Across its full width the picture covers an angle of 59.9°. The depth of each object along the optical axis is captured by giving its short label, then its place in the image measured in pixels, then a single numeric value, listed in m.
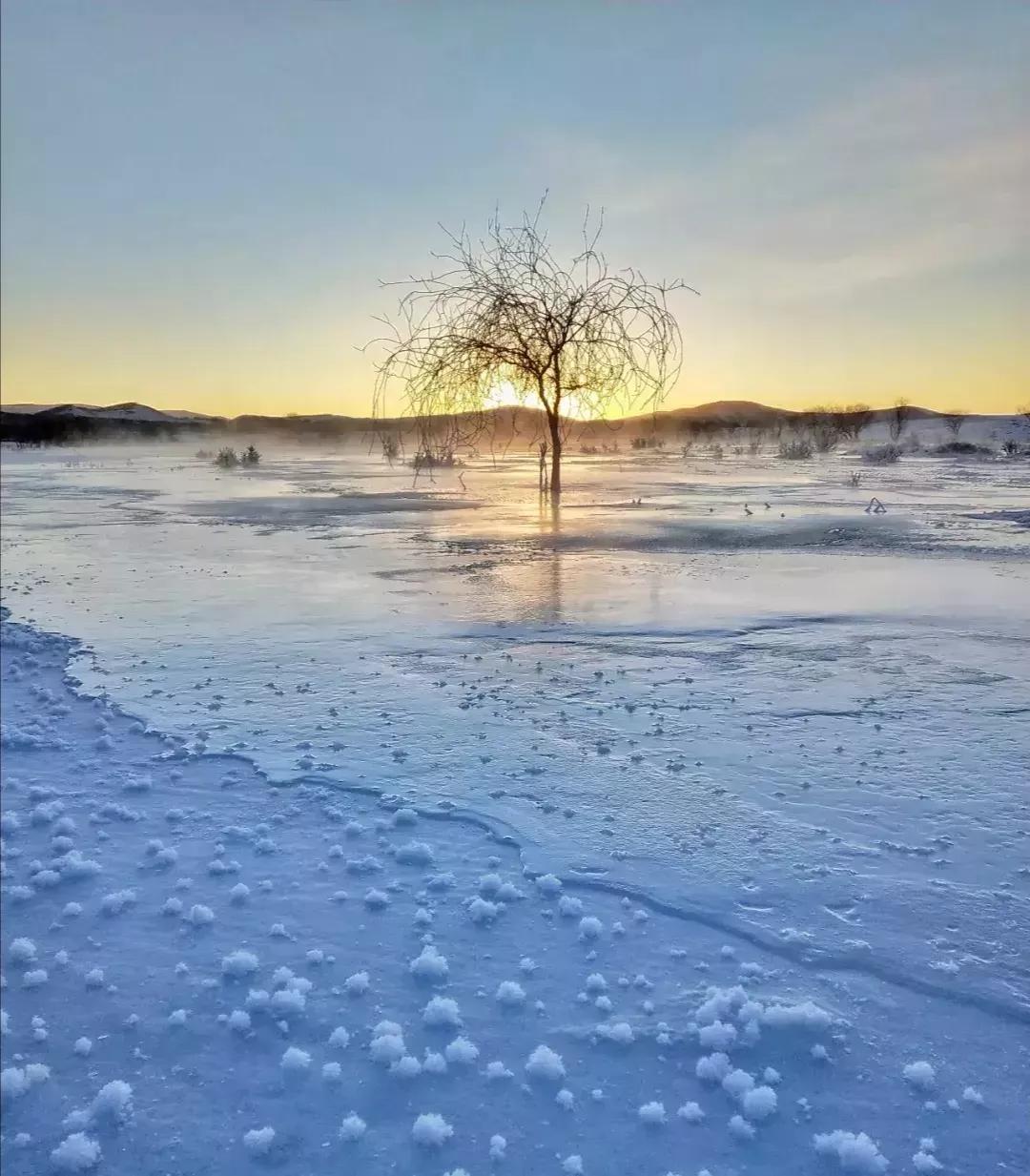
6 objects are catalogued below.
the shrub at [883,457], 35.50
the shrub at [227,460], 36.72
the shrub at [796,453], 39.81
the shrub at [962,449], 44.41
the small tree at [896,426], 73.69
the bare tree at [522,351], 14.15
